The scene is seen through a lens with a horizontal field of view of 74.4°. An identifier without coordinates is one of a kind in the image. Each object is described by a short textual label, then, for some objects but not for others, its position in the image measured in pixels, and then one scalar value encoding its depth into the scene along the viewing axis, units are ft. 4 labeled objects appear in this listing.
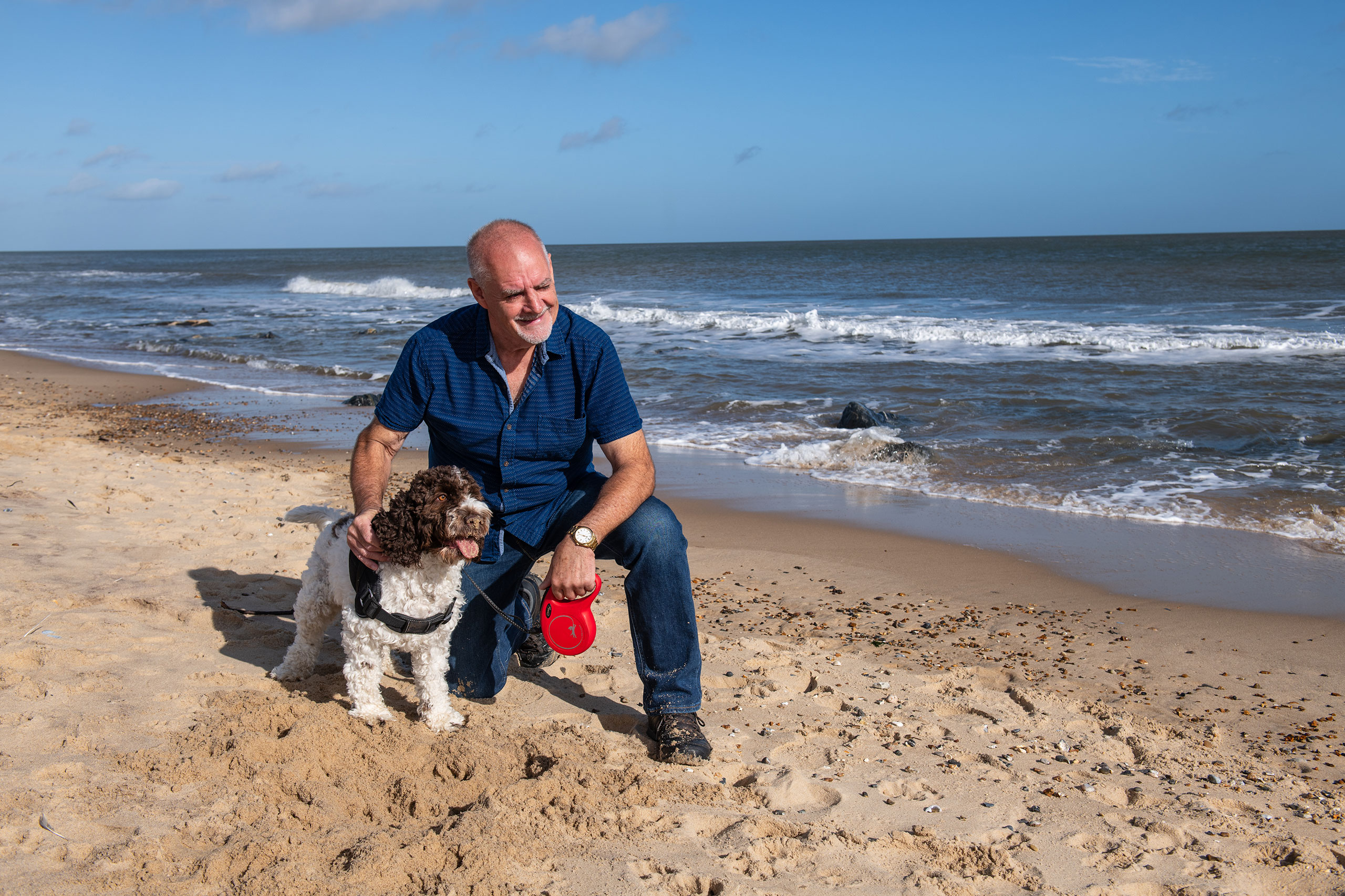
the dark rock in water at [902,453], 28.66
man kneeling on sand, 10.94
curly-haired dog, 9.87
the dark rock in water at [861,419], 34.01
